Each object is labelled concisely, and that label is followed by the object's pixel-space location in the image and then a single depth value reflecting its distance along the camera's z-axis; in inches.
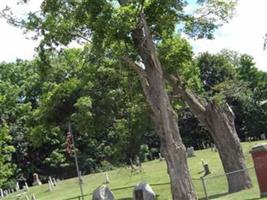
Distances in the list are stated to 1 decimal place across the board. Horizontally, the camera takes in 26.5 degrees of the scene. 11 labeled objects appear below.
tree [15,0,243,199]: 831.1
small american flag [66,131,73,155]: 1405.8
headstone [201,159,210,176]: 1390.3
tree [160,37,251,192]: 1004.6
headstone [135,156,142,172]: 1775.7
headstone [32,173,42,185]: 2506.4
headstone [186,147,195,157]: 2015.3
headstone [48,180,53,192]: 1921.4
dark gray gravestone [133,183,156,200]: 932.0
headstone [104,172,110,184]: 1692.4
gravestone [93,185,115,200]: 1018.7
